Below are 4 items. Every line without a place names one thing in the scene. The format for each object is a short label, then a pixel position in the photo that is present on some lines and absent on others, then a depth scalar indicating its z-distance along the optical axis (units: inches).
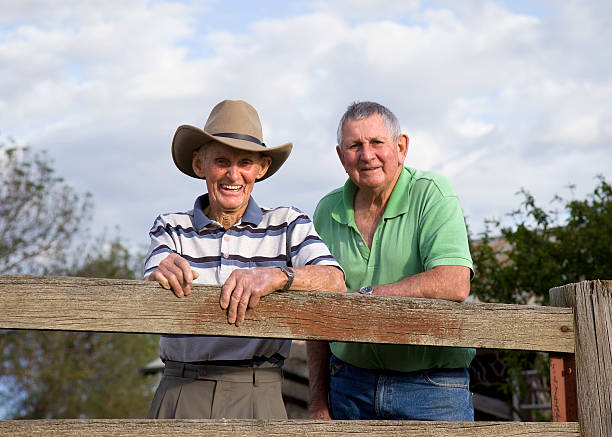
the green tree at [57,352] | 775.7
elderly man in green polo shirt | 137.9
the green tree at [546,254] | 357.4
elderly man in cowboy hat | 119.6
